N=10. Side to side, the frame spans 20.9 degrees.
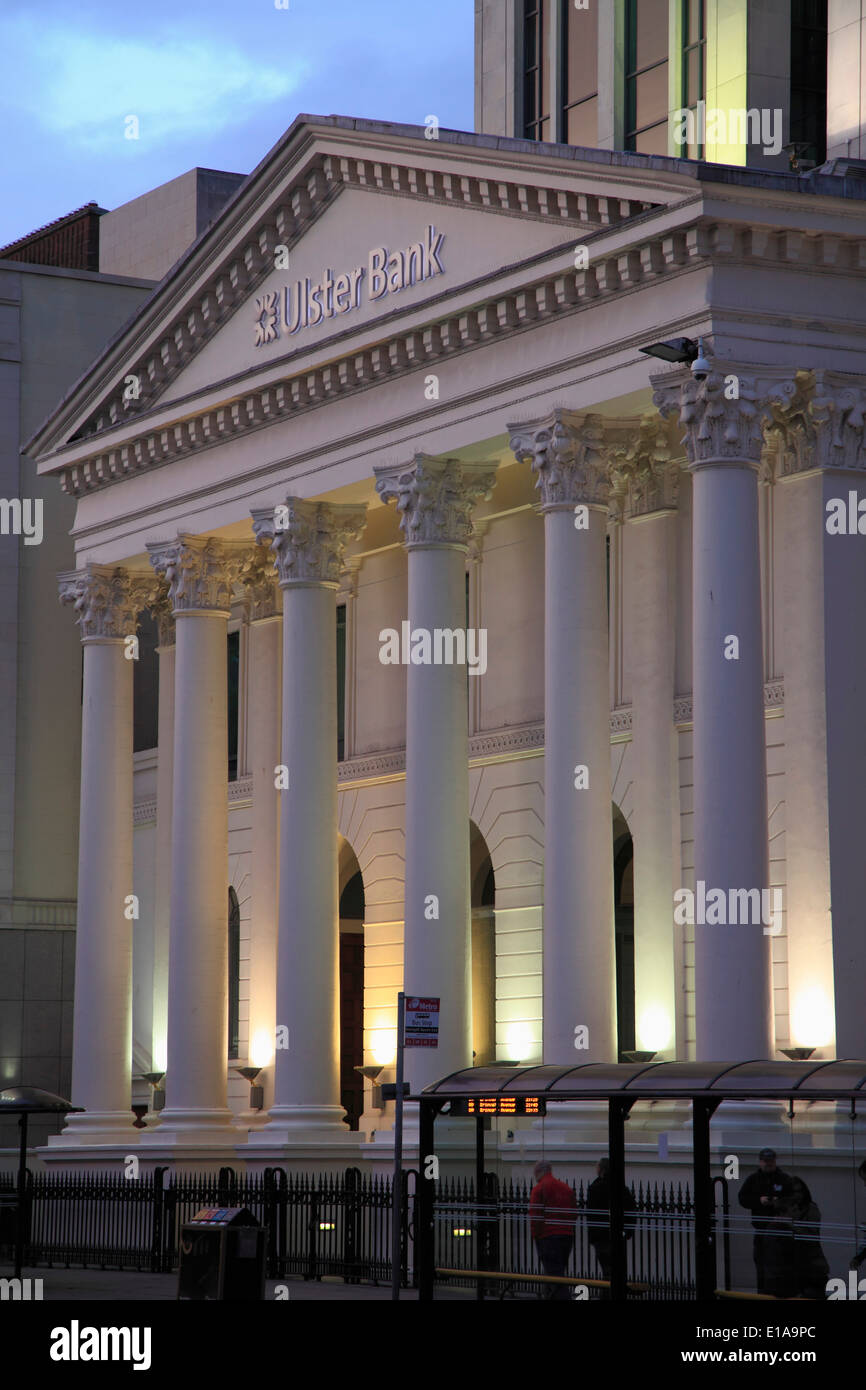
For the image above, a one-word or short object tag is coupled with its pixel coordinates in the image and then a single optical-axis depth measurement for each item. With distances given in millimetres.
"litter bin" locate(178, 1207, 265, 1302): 22547
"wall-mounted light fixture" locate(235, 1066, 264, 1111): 40531
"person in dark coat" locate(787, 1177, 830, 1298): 20156
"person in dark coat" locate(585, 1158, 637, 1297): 24641
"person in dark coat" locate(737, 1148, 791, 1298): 20562
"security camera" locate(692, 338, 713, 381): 28016
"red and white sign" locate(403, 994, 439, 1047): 24969
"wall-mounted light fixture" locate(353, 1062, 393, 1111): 39781
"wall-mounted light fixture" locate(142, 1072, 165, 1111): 44031
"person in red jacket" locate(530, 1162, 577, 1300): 24297
